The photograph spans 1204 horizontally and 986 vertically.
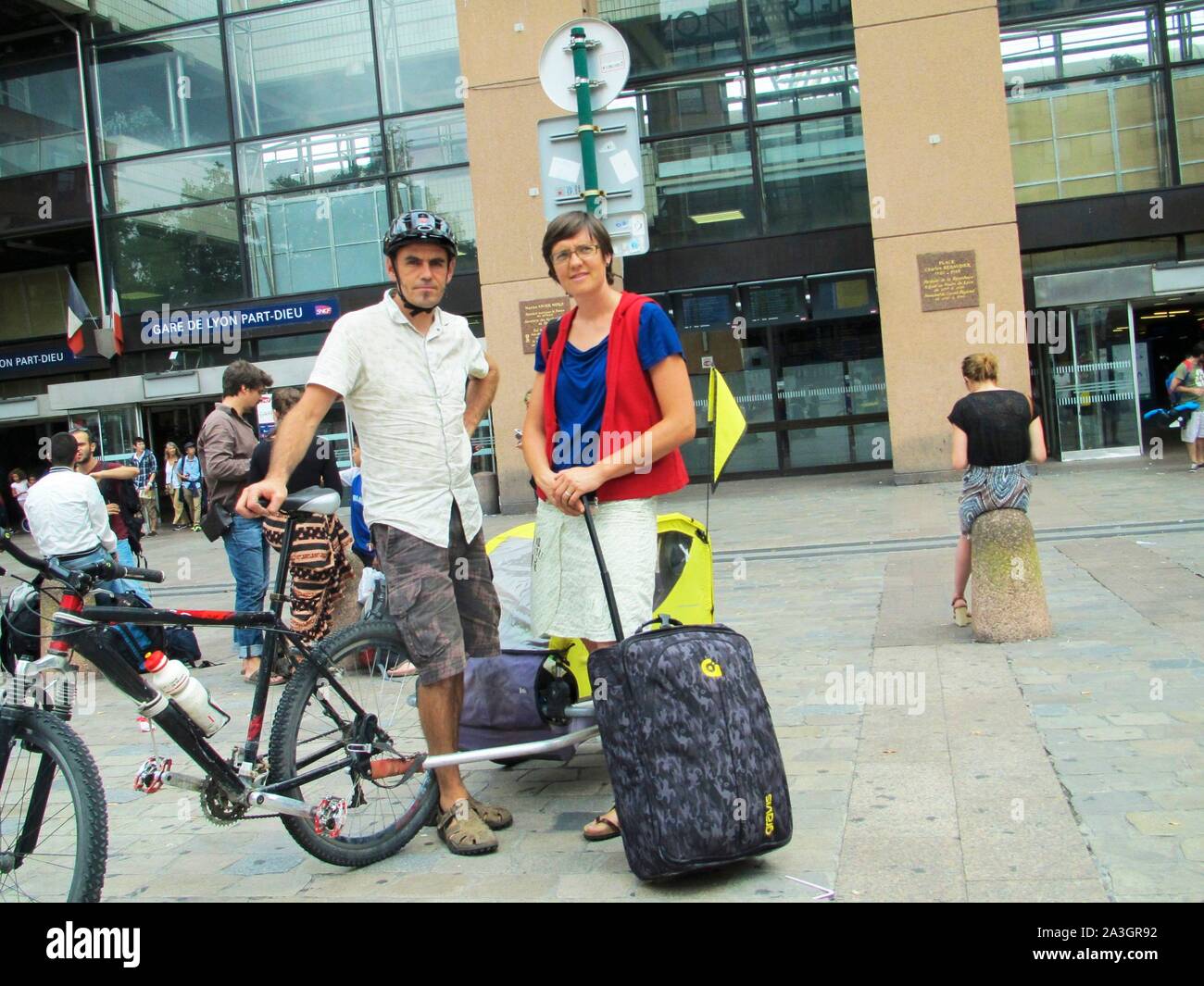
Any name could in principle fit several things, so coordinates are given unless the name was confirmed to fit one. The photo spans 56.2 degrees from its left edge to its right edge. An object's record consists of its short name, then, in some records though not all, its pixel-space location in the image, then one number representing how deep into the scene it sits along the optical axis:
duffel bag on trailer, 4.04
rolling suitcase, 3.05
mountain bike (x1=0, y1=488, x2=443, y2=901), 2.89
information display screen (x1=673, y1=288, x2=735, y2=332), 18.25
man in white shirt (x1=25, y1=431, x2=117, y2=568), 6.82
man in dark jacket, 6.82
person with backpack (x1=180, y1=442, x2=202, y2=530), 20.73
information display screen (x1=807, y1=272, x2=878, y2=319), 17.81
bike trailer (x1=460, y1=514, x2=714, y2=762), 3.97
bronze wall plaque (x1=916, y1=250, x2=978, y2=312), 14.92
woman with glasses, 3.60
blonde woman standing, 21.02
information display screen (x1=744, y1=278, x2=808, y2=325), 17.95
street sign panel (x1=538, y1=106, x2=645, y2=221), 6.98
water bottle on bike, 3.20
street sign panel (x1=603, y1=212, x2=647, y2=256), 7.01
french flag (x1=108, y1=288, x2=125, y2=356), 20.80
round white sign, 6.97
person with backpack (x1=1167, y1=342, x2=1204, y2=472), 13.80
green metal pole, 6.82
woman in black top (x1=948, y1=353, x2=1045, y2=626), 6.04
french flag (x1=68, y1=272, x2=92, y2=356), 21.30
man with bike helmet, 3.65
